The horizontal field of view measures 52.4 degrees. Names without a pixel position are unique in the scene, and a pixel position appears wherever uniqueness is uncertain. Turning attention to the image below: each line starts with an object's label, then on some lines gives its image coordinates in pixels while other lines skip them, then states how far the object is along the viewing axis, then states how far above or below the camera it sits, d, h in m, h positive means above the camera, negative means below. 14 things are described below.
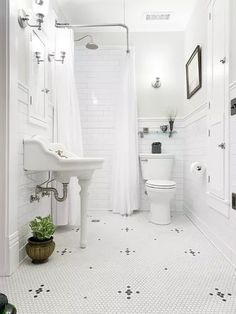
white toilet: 2.64 -0.30
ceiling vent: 2.96 +1.77
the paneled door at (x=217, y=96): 1.89 +0.51
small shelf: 3.33 +0.33
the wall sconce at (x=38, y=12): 1.80 +1.13
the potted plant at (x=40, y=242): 1.70 -0.61
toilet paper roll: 2.43 -0.13
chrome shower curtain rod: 2.48 +1.36
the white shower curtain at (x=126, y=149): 3.08 +0.10
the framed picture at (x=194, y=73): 2.61 +0.98
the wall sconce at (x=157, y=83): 3.33 +1.02
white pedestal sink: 1.79 -0.04
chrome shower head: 2.82 +1.31
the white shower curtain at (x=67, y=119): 2.44 +0.38
